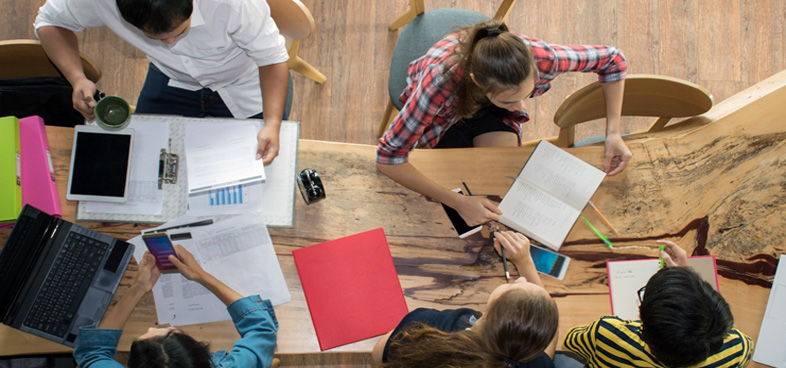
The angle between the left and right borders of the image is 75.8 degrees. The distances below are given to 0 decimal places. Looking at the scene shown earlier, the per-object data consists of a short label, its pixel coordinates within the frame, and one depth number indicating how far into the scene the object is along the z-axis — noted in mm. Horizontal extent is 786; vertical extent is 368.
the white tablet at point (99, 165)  1370
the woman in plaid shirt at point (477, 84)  1312
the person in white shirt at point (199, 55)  1389
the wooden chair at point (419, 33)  1798
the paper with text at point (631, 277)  1410
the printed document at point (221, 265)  1345
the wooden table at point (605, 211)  1405
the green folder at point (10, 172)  1286
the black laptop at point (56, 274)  1262
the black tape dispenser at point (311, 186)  1392
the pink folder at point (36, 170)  1344
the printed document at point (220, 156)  1386
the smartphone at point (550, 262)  1420
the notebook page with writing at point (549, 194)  1438
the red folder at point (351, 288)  1345
